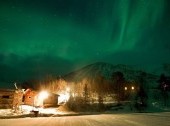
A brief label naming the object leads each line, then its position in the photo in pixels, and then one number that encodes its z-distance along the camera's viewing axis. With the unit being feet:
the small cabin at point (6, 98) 97.50
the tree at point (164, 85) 171.76
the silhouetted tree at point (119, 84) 154.30
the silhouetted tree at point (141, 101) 116.55
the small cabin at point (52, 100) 118.95
